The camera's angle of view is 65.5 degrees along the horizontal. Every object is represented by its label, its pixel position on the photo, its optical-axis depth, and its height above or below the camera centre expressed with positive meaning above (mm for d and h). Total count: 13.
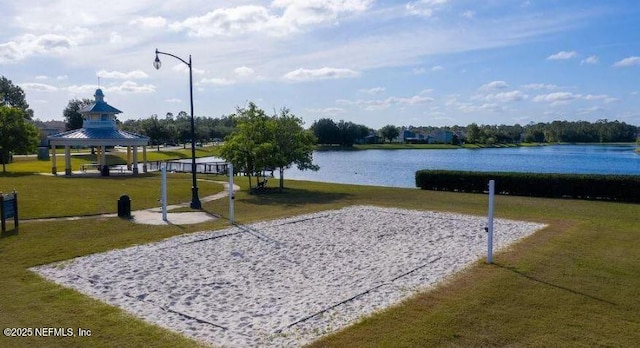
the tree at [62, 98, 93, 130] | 84125 +4936
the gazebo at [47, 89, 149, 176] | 37688 +599
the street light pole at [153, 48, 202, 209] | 18906 -825
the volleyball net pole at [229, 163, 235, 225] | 15223 -1584
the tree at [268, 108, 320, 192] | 27047 +136
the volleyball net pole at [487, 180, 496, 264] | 10539 -1783
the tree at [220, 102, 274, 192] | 25562 -128
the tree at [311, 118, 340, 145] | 107562 +2702
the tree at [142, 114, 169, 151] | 86188 +2337
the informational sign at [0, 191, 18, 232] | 13875 -1840
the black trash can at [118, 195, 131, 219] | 17250 -2203
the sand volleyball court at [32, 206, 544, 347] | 7383 -2586
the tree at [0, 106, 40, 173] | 39266 +846
